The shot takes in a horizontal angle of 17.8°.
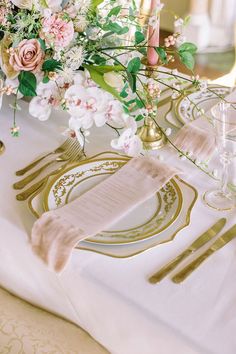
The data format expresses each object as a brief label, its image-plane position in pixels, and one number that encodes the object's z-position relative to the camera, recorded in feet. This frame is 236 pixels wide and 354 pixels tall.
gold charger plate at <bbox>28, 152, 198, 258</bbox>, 4.39
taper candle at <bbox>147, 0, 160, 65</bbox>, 5.01
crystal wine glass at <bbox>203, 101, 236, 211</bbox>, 4.63
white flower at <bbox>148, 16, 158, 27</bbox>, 4.99
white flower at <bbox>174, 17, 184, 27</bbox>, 4.95
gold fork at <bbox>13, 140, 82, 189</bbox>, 5.04
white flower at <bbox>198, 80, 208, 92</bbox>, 4.97
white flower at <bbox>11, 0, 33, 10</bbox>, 4.78
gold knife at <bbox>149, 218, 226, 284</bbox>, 4.24
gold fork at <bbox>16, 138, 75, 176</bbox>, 5.19
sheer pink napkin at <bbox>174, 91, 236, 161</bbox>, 5.32
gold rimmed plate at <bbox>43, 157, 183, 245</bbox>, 4.49
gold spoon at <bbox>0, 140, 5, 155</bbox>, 5.45
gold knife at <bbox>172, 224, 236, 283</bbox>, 4.23
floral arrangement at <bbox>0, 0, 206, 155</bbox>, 4.82
